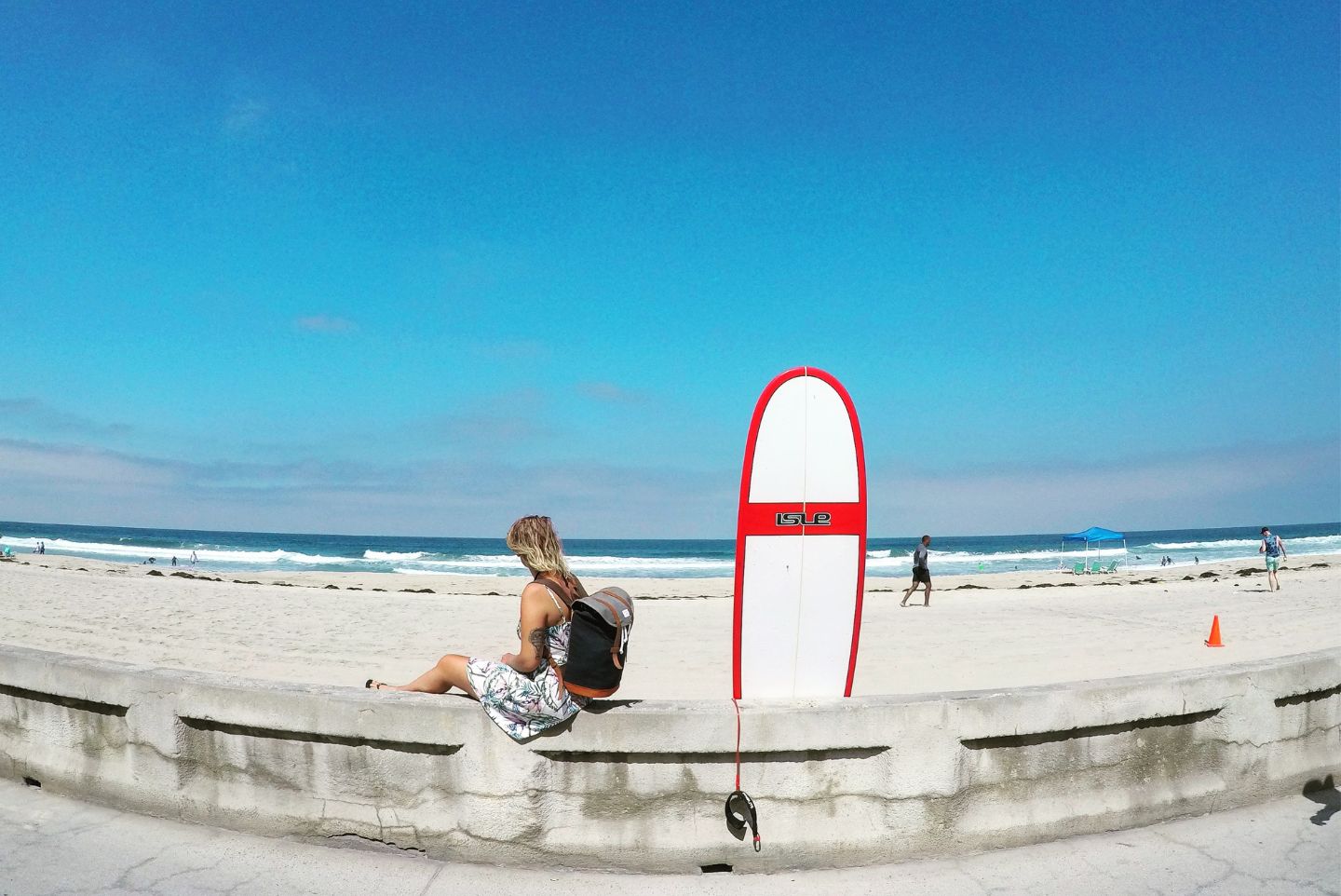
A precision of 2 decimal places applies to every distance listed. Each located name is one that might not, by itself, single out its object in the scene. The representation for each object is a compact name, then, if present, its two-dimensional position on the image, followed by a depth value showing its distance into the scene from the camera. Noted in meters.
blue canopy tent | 38.06
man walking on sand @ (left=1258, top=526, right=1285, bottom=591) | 21.89
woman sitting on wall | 3.23
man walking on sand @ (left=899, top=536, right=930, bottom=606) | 19.06
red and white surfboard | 3.90
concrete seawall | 3.25
